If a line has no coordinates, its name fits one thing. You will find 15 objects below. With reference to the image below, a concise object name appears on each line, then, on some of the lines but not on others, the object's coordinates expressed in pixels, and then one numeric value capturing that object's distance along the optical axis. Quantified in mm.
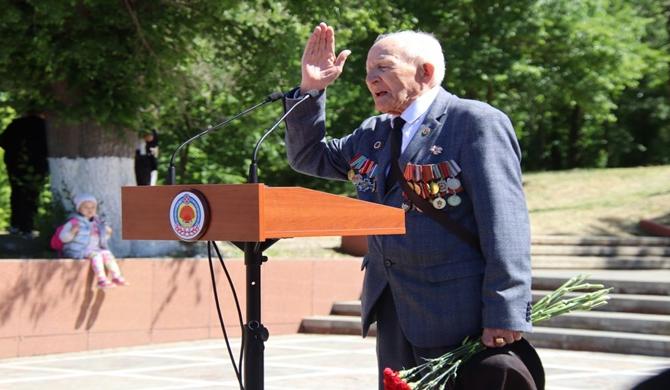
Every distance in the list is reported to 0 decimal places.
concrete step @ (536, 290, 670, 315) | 11359
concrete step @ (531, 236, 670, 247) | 15734
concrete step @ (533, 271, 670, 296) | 11812
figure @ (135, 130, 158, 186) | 13961
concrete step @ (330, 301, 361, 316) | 12438
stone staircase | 10664
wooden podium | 3281
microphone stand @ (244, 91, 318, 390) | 3605
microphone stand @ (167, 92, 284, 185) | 3677
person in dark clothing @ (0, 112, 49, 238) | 12484
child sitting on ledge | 10578
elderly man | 3648
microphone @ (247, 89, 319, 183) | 3474
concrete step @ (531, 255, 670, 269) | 14688
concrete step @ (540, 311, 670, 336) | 10727
